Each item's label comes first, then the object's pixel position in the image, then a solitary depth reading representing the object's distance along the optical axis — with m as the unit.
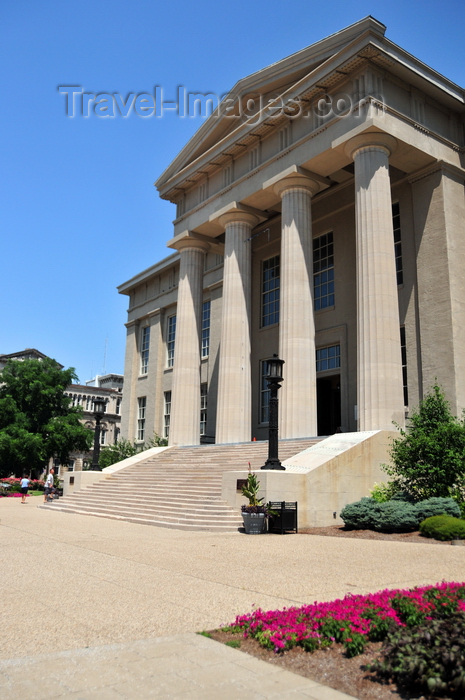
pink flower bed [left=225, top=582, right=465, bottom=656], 5.18
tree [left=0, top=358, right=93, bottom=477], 44.34
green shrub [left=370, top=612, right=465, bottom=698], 4.07
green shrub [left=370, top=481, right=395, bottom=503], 17.47
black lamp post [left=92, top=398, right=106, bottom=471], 26.81
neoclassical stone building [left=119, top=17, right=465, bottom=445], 22.39
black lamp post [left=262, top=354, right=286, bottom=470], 17.14
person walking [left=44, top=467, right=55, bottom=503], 28.83
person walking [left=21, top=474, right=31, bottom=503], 29.14
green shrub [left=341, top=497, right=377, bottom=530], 15.59
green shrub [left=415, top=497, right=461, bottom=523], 14.99
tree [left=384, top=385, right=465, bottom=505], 16.12
